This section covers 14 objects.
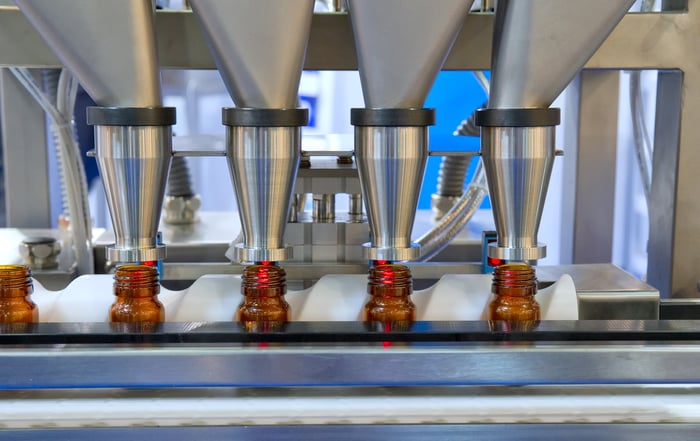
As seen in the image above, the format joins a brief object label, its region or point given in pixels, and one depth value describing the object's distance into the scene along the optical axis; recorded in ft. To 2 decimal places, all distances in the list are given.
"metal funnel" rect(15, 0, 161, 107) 1.65
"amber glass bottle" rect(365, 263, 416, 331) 1.88
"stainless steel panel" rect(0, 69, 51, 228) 3.73
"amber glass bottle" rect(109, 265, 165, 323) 1.86
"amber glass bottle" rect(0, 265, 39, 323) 1.88
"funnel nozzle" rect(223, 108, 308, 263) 1.73
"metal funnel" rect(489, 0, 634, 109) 1.72
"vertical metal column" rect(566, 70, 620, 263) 3.46
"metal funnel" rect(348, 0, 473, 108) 1.66
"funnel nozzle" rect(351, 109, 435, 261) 1.76
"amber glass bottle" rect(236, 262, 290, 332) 1.87
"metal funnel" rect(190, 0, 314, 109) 1.64
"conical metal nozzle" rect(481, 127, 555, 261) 1.78
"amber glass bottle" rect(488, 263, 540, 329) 1.86
